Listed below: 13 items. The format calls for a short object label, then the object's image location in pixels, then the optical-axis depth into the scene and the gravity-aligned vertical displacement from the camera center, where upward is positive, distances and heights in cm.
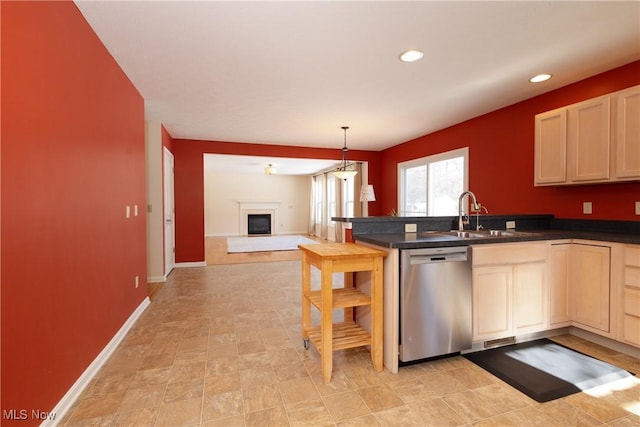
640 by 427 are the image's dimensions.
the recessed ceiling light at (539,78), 306 +138
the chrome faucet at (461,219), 282 -9
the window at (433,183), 497 +49
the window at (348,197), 821 +36
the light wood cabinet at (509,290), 235 -66
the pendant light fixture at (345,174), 555 +67
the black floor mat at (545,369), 192 -115
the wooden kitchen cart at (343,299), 201 -67
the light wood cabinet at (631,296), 223 -67
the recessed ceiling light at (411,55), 259 +137
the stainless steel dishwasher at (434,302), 210 -68
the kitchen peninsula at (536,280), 221 -58
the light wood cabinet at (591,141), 248 +63
